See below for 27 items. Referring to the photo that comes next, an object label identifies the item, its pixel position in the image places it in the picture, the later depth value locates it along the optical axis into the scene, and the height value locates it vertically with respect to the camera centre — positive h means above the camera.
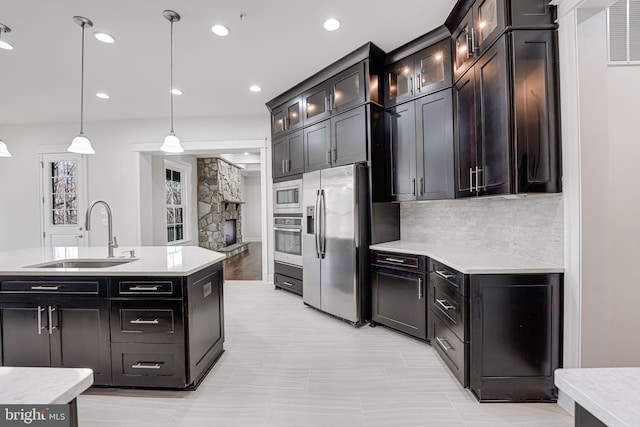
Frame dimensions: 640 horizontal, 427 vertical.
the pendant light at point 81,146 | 2.64 +0.64
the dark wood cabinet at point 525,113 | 1.84 +0.61
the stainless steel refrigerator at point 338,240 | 3.08 -0.32
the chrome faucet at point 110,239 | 2.51 -0.21
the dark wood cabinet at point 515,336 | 1.85 -0.83
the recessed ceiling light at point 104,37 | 2.68 +1.68
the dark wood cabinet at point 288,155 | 3.98 +0.83
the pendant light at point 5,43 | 2.57 +1.69
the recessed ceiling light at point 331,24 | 2.57 +1.69
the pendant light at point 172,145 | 2.74 +0.66
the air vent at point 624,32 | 1.79 +1.09
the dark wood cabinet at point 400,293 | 2.66 -0.81
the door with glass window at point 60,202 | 5.16 +0.25
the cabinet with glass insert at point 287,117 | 4.01 +1.39
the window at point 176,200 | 6.35 +0.33
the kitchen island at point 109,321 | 1.98 -0.74
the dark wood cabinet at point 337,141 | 3.12 +0.83
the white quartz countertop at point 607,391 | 0.53 -0.38
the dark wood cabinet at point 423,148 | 2.70 +0.61
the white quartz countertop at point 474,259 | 1.89 -0.39
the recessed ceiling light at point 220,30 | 2.61 +1.69
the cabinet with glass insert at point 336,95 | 3.15 +1.38
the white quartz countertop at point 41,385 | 0.58 -0.36
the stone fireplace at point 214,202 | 7.46 +0.30
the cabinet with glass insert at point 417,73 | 2.72 +1.39
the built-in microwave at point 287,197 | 4.00 +0.22
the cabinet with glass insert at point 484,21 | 1.85 +1.31
